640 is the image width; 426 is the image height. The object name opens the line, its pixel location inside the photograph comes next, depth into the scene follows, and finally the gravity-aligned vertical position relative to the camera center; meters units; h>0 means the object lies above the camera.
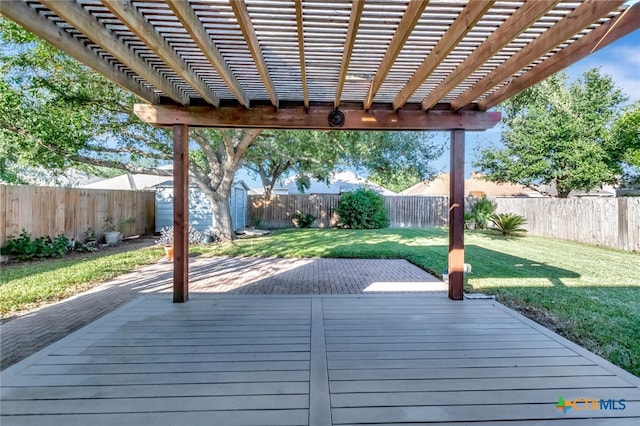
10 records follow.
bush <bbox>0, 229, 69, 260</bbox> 6.35 -0.71
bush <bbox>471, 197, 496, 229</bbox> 12.71 +0.11
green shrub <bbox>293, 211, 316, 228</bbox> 14.05 -0.26
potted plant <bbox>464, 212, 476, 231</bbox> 12.87 -0.33
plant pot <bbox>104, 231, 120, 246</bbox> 8.86 -0.70
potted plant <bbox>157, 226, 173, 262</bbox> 8.89 -0.68
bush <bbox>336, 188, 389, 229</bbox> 13.31 +0.14
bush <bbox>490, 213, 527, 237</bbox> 10.95 -0.34
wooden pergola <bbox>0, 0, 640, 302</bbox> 2.02 +1.27
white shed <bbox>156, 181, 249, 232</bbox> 11.18 +0.20
